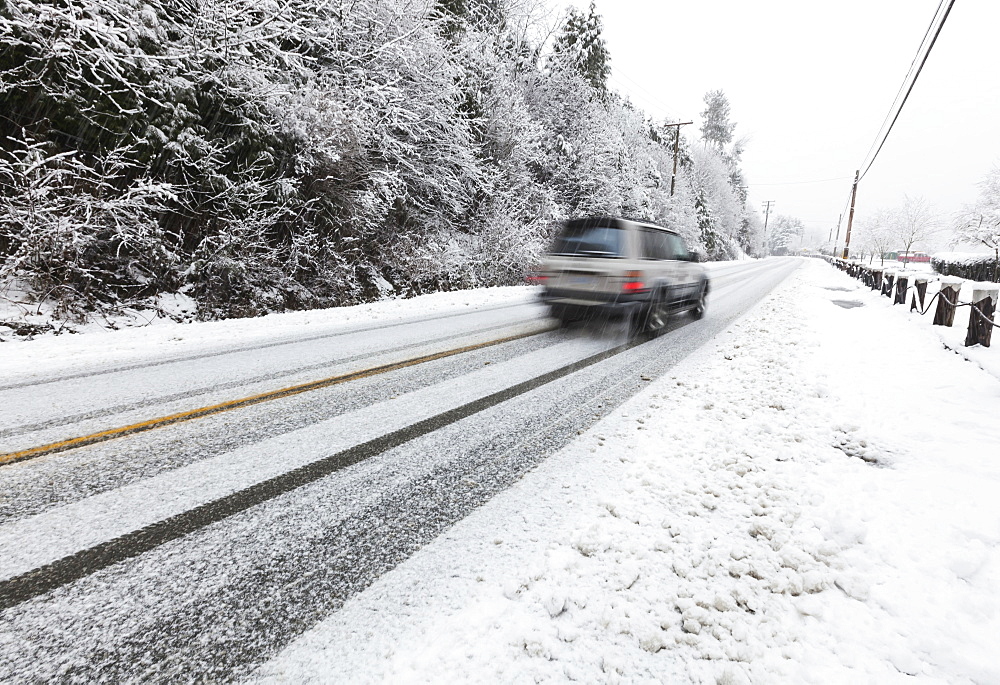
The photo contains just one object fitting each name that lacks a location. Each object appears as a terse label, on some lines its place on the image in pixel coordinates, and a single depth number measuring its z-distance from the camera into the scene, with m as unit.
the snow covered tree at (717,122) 74.38
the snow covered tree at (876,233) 66.00
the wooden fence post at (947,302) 7.65
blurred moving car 7.05
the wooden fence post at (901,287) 11.10
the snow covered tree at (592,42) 25.09
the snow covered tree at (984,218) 30.36
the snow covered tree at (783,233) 146.12
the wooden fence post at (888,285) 12.70
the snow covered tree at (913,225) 60.38
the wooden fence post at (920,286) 9.42
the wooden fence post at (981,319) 5.92
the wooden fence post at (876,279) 15.52
